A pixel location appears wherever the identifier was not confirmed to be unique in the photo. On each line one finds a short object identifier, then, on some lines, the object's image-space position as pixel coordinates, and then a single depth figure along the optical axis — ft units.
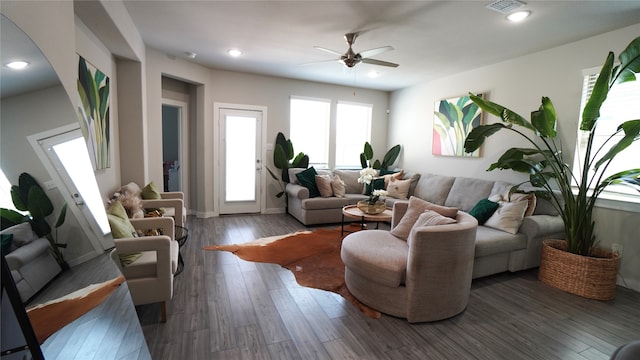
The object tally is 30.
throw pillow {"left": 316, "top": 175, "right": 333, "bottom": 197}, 16.58
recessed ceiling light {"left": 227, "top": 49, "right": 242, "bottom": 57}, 12.93
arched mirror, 2.80
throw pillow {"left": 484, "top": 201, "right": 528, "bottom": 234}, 10.37
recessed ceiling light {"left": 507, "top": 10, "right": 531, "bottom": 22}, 8.59
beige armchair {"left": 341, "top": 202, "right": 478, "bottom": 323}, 6.95
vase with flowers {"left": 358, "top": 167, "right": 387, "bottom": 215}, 12.44
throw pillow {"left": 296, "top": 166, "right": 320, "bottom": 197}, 16.58
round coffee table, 12.14
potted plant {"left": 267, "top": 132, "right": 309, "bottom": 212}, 17.89
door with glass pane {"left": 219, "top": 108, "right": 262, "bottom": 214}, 17.29
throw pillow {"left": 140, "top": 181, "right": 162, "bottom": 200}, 11.25
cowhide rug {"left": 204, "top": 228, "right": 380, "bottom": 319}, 9.13
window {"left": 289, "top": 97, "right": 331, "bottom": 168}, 18.93
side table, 10.05
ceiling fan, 10.58
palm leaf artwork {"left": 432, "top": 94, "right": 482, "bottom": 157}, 14.69
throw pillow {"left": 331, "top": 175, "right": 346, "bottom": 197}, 17.01
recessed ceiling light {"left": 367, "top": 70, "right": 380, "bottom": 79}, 15.90
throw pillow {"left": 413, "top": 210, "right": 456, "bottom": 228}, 7.72
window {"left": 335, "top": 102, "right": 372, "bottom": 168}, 20.27
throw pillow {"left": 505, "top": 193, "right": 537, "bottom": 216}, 10.65
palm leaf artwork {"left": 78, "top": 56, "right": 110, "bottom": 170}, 7.41
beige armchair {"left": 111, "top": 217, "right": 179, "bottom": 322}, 6.66
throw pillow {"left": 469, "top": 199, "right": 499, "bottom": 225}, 11.18
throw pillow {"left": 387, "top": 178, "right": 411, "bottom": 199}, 16.75
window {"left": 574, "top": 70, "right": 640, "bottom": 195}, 9.61
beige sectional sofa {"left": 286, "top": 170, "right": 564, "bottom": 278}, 9.87
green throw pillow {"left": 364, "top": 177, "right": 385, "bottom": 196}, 17.73
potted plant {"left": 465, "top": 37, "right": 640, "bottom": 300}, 8.28
